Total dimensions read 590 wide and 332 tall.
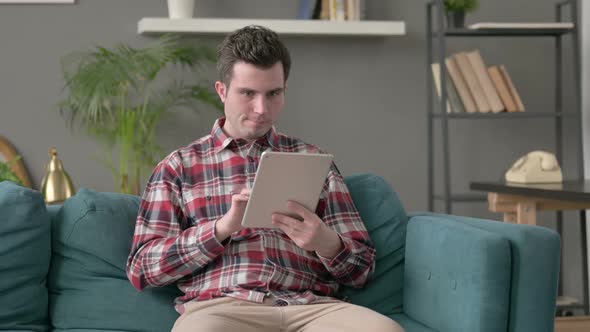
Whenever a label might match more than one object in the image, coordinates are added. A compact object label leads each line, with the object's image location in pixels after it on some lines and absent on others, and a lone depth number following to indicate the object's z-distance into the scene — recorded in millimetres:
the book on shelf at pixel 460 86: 3895
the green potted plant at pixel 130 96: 3480
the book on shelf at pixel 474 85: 3887
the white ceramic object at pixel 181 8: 3734
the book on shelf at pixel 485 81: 3875
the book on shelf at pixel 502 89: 3900
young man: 1933
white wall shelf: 3715
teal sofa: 1874
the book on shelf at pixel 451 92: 3902
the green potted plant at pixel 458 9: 3877
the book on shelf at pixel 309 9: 3865
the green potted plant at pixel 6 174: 2918
